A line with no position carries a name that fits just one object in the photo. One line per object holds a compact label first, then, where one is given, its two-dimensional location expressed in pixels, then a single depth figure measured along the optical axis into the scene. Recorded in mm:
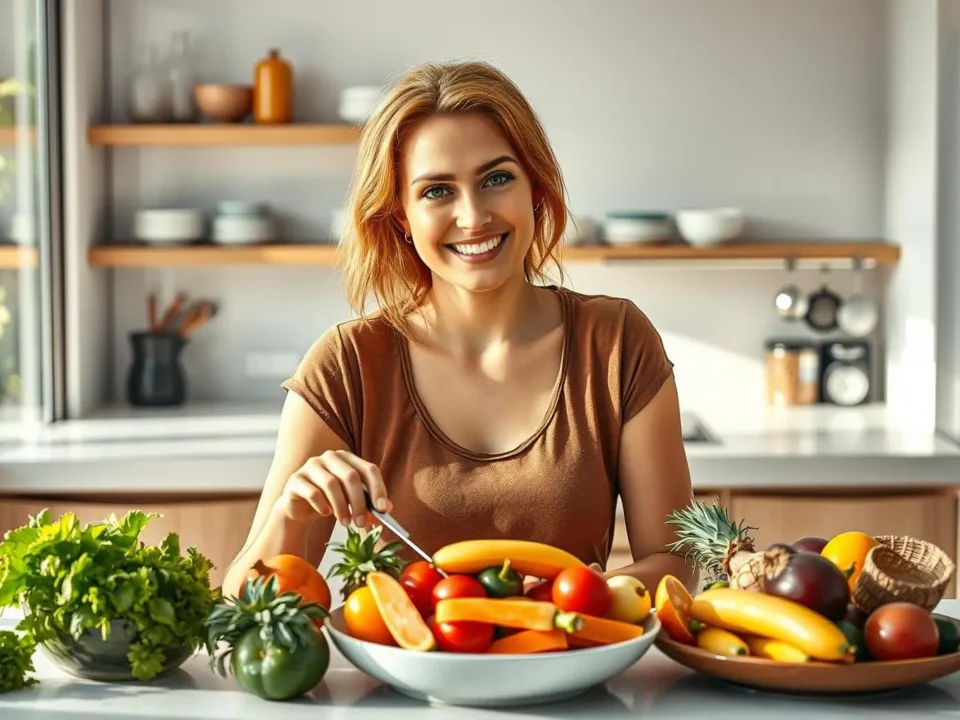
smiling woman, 1897
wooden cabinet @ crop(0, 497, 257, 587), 3104
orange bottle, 3719
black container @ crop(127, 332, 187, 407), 3797
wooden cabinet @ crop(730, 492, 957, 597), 3102
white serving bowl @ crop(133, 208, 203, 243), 3752
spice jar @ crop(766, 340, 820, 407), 3807
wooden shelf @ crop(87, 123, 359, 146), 3678
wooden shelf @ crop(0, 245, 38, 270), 3278
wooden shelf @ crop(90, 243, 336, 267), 3674
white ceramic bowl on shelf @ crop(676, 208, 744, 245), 3695
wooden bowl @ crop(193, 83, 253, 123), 3742
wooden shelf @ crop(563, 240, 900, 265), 3623
